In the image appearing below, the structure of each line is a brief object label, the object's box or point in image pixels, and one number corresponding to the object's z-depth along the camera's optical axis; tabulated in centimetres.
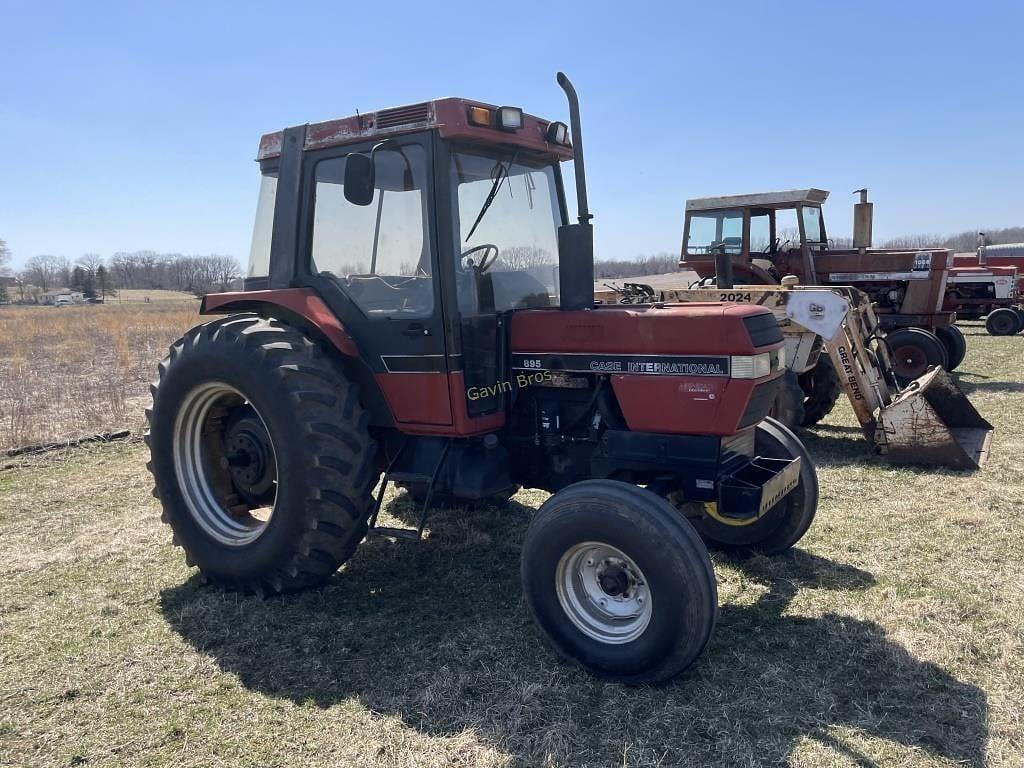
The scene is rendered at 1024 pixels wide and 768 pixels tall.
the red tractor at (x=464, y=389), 326
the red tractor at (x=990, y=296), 1531
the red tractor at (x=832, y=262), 1005
